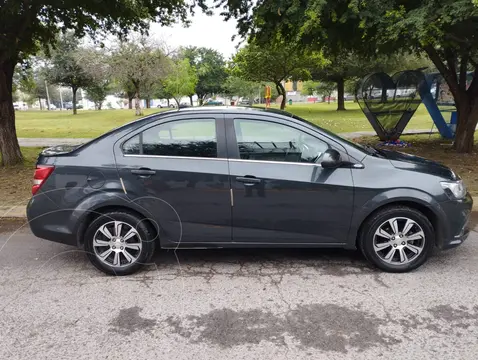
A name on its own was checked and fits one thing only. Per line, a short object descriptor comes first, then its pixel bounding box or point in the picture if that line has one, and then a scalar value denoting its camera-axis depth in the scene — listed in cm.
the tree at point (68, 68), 3636
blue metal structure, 1341
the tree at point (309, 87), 7328
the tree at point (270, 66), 2764
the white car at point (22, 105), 10138
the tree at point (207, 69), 7075
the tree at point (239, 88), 6175
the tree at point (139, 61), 3347
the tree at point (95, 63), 3412
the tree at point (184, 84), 5564
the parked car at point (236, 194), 372
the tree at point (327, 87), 5138
